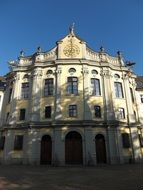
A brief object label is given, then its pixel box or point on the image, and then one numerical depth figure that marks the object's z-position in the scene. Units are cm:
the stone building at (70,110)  2319
